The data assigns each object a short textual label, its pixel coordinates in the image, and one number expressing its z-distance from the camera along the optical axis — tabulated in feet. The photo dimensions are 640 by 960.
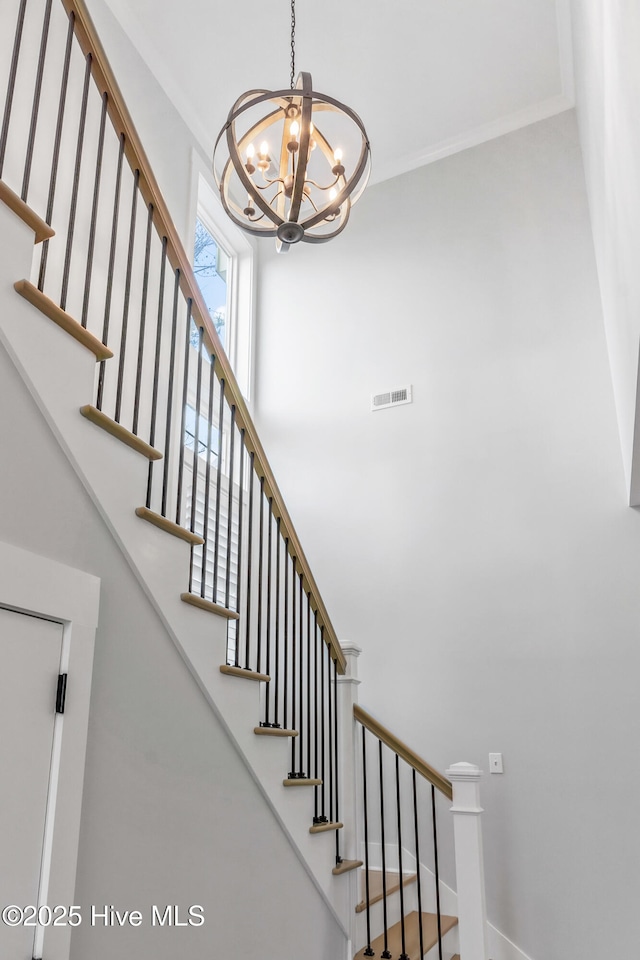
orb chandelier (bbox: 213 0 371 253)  9.32
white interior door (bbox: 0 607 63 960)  5.36
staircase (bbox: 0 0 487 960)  6.58
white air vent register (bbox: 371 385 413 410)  16.42
